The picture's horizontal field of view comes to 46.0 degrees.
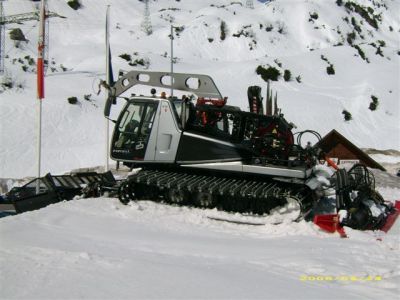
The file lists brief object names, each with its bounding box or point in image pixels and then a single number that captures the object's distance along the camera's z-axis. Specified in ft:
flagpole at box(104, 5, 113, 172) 50.57
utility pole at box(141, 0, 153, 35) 167.22
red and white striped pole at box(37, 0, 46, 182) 43.08
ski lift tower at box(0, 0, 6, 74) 115.75
